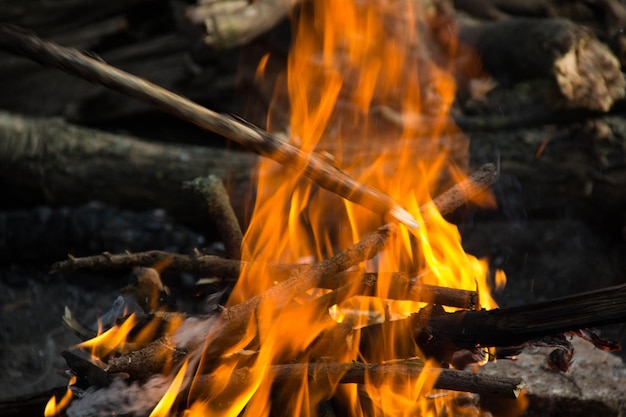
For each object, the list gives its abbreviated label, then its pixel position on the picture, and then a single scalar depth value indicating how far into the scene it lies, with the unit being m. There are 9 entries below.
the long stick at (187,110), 4.30
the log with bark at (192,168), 9.56
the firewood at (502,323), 4.27
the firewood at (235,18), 9.12
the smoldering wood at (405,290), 5.20
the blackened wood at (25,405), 5.48
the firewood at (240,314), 4.62
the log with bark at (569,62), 9.20
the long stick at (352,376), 4.61
